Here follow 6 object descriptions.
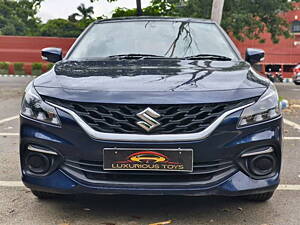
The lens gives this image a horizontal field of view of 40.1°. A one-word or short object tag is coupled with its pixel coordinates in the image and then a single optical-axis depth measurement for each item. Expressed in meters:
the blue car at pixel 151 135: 2.49
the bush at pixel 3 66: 26.87
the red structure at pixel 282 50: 31.44
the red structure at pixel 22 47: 30.69
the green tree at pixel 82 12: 49.22
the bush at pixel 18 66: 25.95
